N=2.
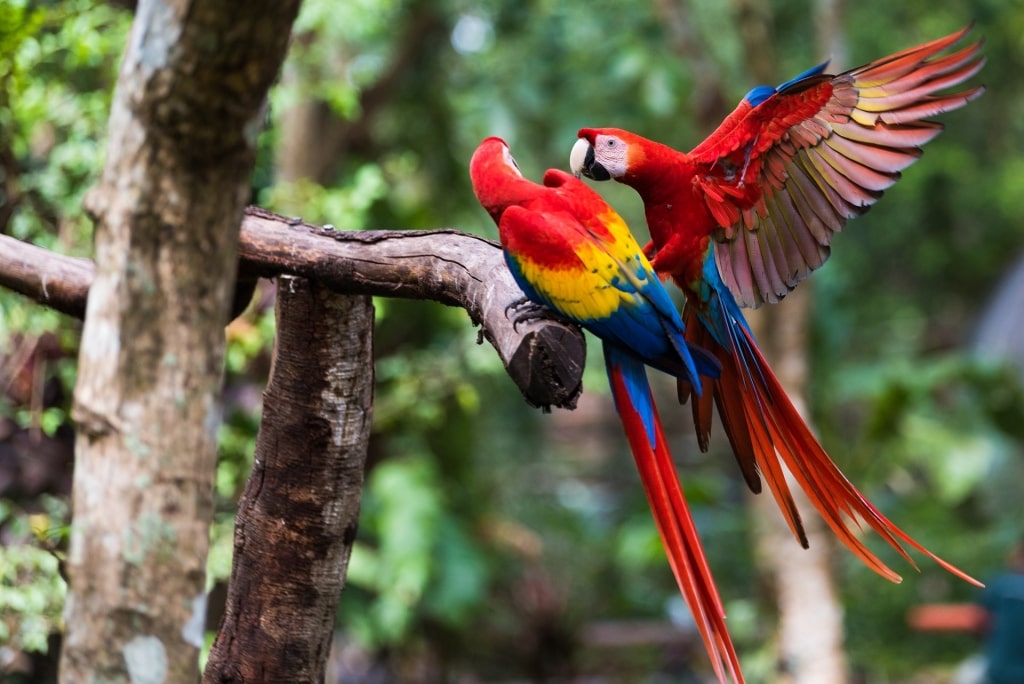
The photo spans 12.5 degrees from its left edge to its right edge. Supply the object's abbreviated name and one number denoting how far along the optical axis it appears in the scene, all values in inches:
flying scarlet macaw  268.6
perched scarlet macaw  259.5
